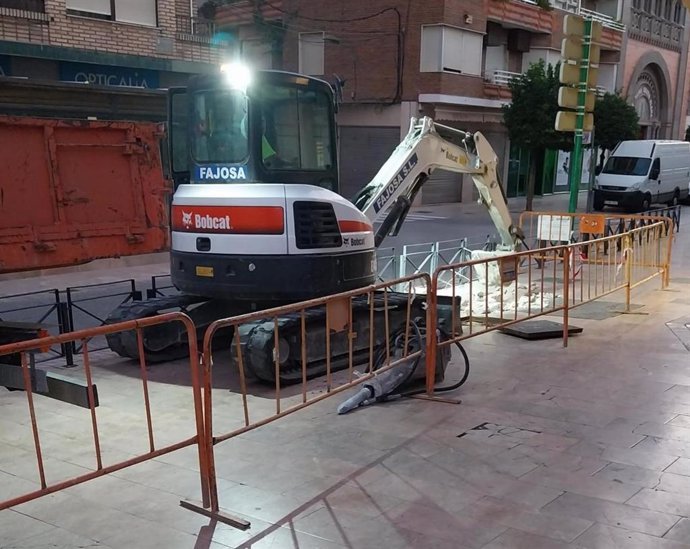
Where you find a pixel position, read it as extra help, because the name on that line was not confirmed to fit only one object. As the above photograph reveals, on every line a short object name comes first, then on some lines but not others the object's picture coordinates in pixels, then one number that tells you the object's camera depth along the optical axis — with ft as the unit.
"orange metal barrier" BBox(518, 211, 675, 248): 44.98
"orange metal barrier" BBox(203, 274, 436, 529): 14.90
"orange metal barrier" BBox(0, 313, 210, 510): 12.52
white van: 90.78
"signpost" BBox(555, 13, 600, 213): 39.40
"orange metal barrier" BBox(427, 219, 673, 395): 33.17
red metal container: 17.97
